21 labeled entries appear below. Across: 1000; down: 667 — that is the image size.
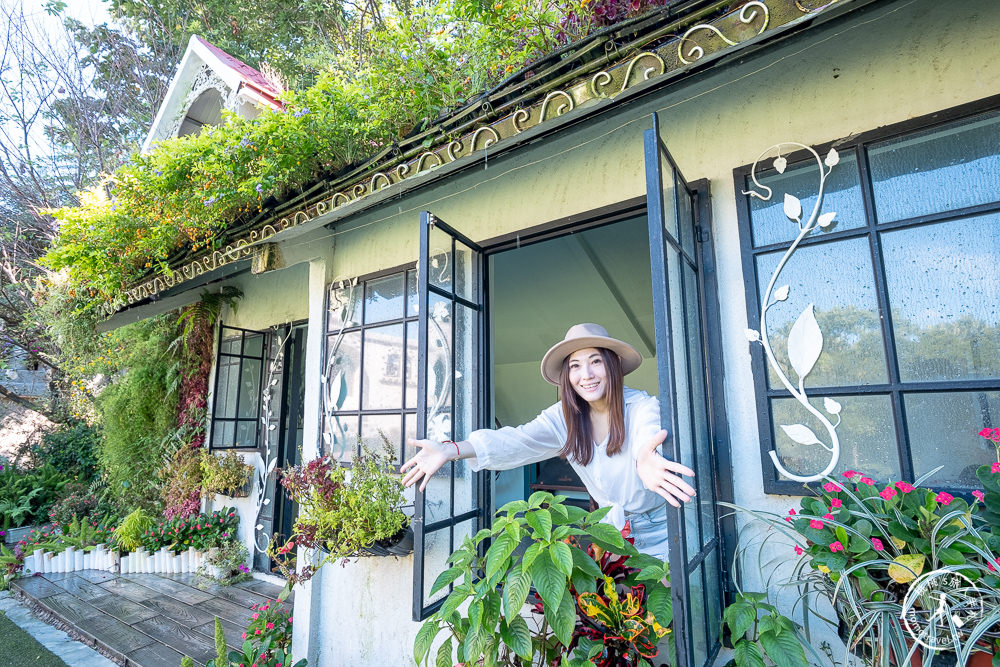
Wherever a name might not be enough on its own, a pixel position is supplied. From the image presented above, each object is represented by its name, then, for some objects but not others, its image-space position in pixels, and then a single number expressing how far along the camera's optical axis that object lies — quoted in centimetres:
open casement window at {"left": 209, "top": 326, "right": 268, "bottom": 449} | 501
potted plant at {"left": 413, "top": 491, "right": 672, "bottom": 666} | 141
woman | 196
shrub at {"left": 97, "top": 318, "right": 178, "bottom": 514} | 546
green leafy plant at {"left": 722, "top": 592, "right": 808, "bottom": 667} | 128
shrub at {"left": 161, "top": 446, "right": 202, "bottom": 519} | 496
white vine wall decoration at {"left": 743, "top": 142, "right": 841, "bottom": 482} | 170
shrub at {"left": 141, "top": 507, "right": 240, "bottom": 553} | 469
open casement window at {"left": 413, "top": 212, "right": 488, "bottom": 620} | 238
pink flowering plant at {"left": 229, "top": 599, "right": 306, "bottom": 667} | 297
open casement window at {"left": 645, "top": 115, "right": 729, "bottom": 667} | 139
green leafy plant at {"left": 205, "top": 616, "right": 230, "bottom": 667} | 260
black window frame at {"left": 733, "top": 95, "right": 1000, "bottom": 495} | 156
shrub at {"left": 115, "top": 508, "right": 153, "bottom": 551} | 493
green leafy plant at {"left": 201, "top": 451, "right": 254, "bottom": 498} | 469
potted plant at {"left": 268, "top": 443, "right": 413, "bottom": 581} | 257
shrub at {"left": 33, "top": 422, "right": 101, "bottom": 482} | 813
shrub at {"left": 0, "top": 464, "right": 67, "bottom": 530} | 675
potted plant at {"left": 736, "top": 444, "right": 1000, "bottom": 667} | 110
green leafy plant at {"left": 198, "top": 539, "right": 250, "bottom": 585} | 448
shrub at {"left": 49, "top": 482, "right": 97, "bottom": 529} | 605
